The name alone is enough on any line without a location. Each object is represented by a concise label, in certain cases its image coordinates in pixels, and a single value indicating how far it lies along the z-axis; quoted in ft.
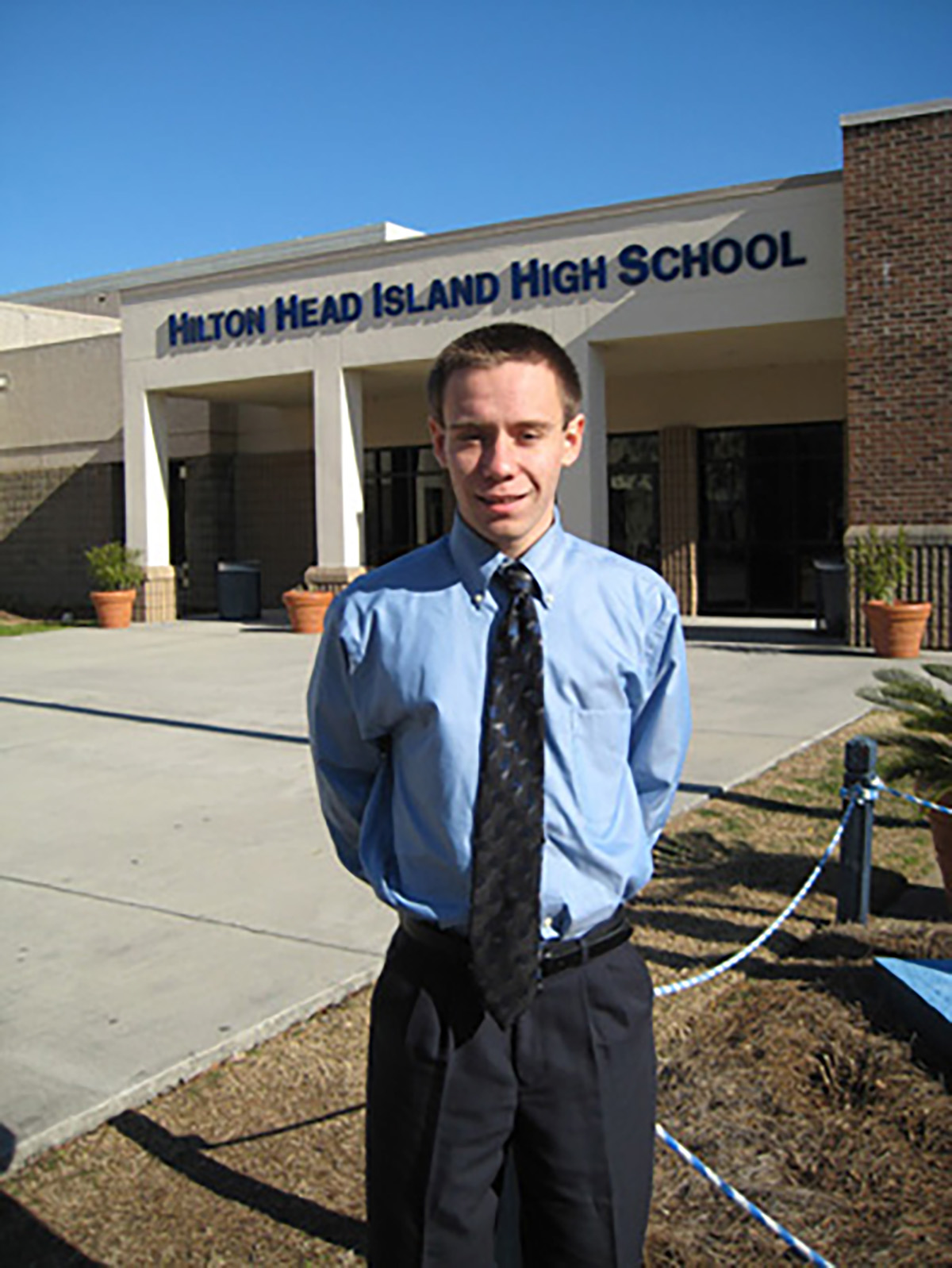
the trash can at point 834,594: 54.13
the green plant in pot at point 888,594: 46.60
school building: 48.06
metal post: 17.17
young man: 6.86
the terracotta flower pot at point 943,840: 17.15
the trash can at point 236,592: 70.23
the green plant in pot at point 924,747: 17.37
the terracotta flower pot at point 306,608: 59.21
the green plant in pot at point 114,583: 66.08
